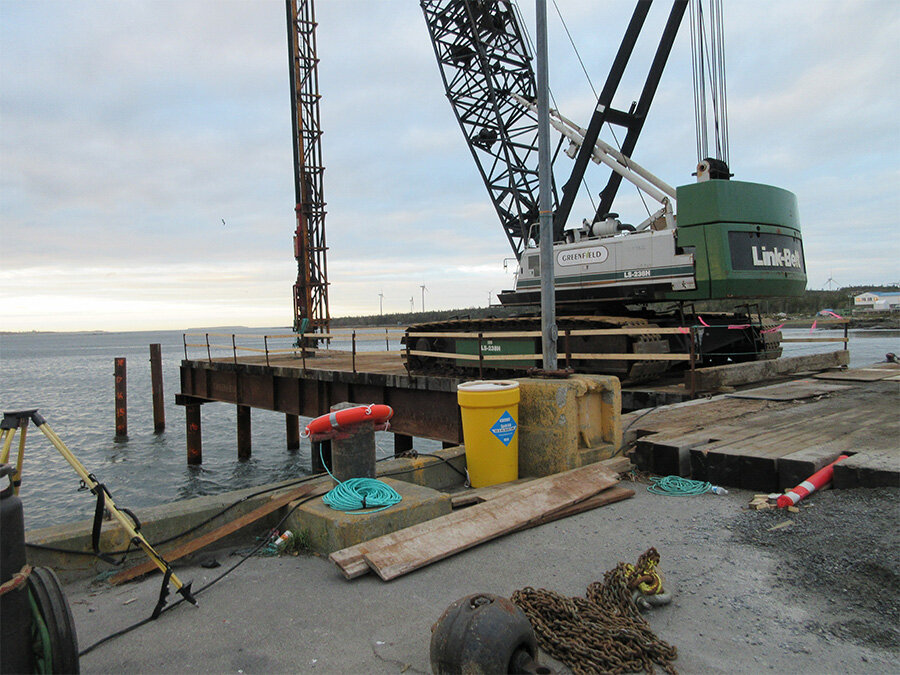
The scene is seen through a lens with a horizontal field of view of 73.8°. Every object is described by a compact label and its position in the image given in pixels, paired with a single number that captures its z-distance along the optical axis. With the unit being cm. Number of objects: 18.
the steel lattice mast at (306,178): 2309
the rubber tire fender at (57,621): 248
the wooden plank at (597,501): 469
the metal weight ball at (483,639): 242
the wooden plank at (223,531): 410
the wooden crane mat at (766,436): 509
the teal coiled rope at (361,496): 437
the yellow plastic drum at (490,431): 567
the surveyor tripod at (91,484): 302
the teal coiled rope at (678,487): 520
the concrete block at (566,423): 580
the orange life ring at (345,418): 478
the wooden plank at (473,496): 504
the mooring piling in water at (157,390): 2106
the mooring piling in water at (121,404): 2114
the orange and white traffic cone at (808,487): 455
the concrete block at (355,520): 410
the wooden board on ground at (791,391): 905
